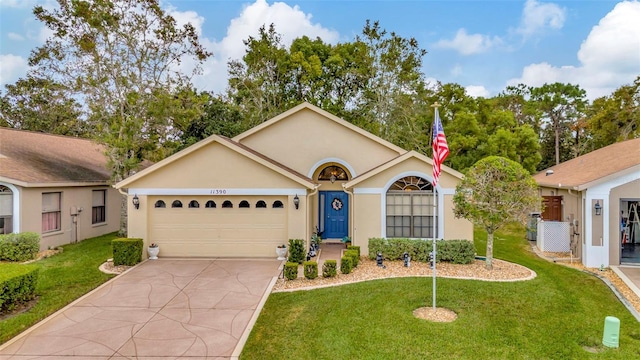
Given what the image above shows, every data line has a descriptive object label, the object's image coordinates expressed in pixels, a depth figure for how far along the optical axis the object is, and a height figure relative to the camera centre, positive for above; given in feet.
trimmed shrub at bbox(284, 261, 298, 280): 35.45 -8.59
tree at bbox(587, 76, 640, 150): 92.99 +18.88
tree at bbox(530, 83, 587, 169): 134.31 +28.87
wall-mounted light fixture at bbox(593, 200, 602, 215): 39.93 -2.35
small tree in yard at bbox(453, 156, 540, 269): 36.83 -0.88
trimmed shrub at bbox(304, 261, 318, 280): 35.63 -8.43
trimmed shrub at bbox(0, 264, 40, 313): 27.55 -8.08
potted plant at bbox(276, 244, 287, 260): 43.21 -7.96
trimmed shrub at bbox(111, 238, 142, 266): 41.14 -7.74
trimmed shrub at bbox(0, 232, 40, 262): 43.19 -7.60
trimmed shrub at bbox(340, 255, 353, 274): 37.04 -8.33
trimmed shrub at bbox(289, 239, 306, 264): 40.68 -7.45
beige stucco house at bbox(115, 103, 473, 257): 44.01 -2.14
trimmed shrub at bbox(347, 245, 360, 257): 42.08 -7.34
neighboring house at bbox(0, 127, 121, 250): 46.85 -0.85
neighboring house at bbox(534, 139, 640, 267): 39.73 -2.69
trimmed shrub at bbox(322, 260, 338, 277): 36.01 -8.42
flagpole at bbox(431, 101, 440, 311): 27.48 -8.15
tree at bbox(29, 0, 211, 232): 56.65 +20.13
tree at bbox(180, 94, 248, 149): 75.10 +12.87
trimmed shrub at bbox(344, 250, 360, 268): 39.15 -7.75
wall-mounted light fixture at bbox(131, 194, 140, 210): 44.06 -1.98
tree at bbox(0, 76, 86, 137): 114.32 +23.86
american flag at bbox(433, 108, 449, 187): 28.53 +3.09
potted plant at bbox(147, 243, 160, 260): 44.21 -8.18
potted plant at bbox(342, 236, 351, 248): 51.69 -7.87
